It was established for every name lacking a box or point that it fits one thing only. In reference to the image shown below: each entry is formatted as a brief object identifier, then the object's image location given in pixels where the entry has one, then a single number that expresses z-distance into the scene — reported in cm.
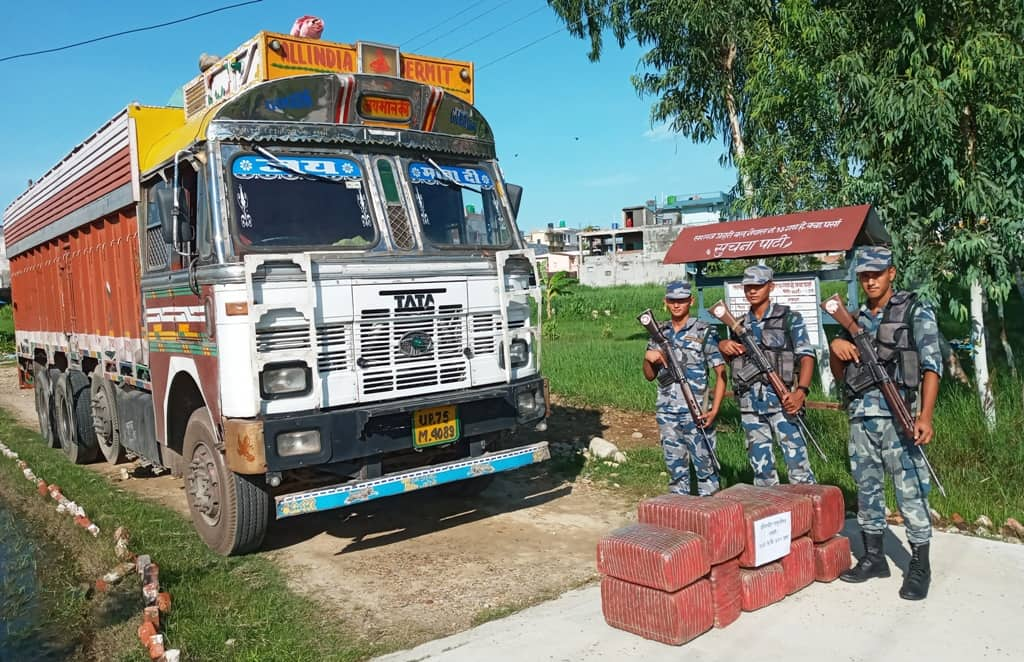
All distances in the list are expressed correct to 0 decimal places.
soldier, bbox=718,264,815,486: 511
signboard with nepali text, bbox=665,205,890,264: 713
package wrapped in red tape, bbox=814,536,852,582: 455
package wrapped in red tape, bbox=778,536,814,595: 439
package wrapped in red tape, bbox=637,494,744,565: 402
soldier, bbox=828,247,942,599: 432
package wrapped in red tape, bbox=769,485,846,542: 452
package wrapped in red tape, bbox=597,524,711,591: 384
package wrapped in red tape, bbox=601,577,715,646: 386
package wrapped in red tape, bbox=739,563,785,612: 419
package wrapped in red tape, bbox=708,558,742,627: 405
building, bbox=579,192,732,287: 4984
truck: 514
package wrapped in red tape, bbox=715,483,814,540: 436
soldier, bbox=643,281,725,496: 546
